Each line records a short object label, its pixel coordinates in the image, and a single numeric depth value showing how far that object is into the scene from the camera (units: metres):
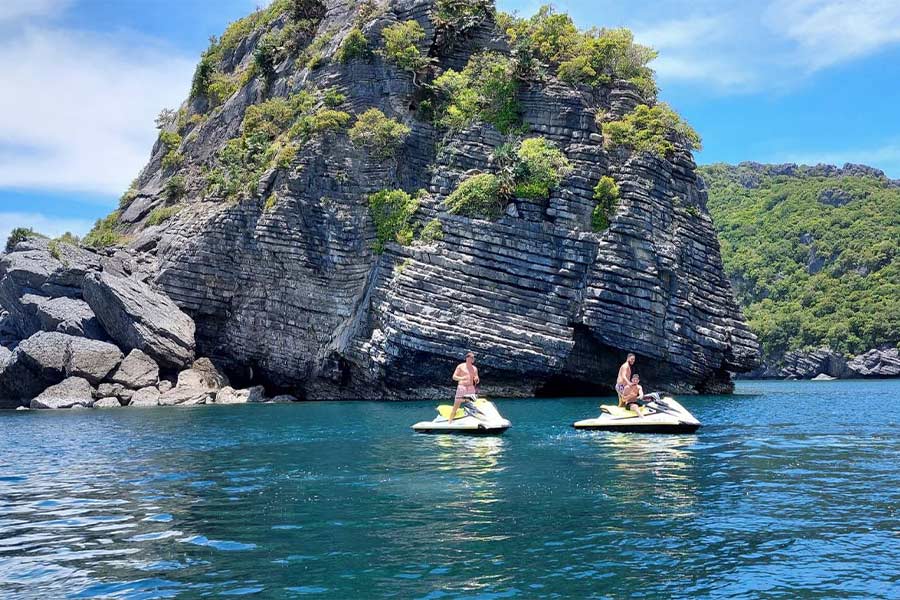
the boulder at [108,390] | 40.19
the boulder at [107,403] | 39.50
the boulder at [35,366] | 39.91
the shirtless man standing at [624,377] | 23.97
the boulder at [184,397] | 40.38
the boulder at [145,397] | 40.11
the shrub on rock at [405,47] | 45.28
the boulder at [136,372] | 40.69
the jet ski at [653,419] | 22.36
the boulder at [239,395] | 42.25
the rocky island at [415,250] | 38.66
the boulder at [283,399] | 42.81
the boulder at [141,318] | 41.06
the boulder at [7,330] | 47.44
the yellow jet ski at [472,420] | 22.53
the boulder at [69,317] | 42.00
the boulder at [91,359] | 40.12
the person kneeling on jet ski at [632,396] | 23.31
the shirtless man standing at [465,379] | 23.22
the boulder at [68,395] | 38.84
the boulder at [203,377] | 42.16
